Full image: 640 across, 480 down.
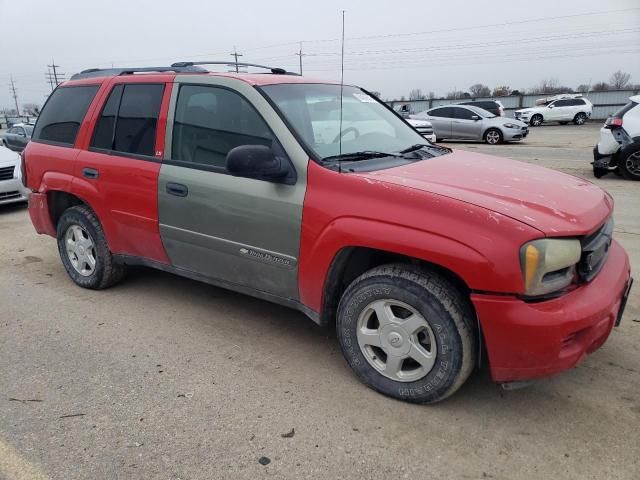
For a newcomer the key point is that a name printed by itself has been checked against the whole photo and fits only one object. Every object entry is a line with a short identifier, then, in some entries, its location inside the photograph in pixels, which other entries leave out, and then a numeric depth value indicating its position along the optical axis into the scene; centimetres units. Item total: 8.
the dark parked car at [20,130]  1833
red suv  242
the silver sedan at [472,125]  1806
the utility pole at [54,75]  7672
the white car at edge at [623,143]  919
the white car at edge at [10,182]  801
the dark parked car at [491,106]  2350
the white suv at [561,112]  2923
